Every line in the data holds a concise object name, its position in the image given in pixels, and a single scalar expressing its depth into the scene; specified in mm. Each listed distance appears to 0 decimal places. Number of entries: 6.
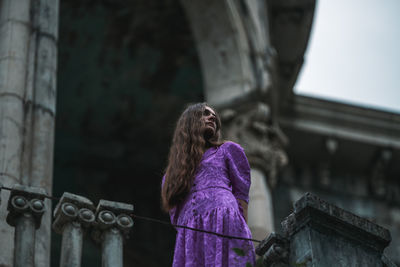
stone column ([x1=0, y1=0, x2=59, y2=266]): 6531
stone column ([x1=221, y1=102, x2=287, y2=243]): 10312
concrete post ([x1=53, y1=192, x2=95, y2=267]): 5488
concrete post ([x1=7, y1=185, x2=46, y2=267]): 5355
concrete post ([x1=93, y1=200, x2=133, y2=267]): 5582
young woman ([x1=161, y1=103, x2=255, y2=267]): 5484
